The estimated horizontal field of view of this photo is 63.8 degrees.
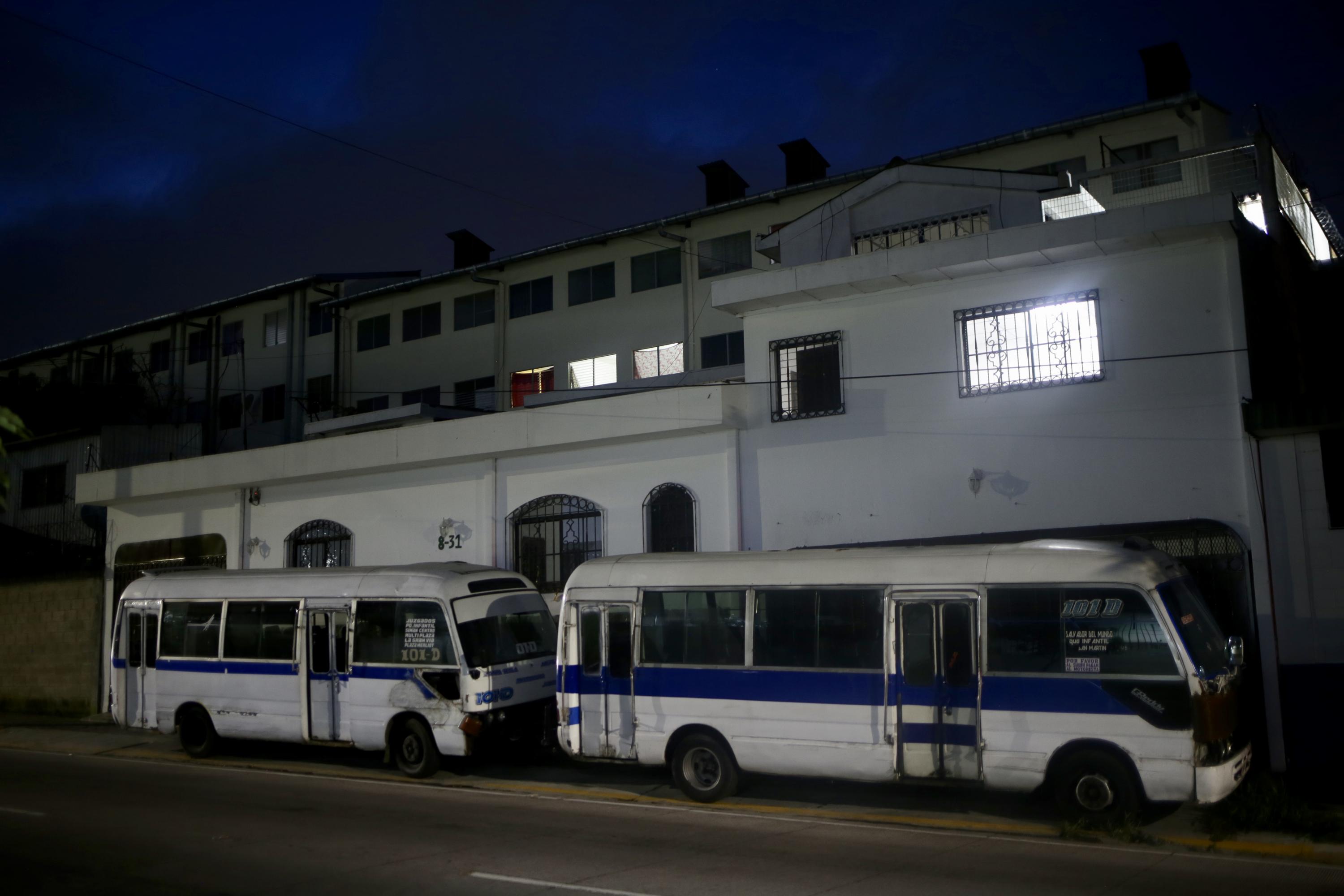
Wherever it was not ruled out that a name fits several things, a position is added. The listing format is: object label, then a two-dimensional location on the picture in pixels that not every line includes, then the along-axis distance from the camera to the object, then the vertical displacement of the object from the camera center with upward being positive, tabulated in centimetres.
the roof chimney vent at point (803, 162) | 3016 +1208
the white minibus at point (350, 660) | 1382 -70
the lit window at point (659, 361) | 3008 +669
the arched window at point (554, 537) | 1867 +116
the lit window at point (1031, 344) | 1469 +343
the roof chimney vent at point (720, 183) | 3253 +1247
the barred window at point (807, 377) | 1667 +342
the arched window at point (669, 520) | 1772 +133
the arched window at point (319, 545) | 2177 +130
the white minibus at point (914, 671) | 972 -75
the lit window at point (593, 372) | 3134 +672
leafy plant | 496 +89
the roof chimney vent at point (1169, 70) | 2445 +1166
